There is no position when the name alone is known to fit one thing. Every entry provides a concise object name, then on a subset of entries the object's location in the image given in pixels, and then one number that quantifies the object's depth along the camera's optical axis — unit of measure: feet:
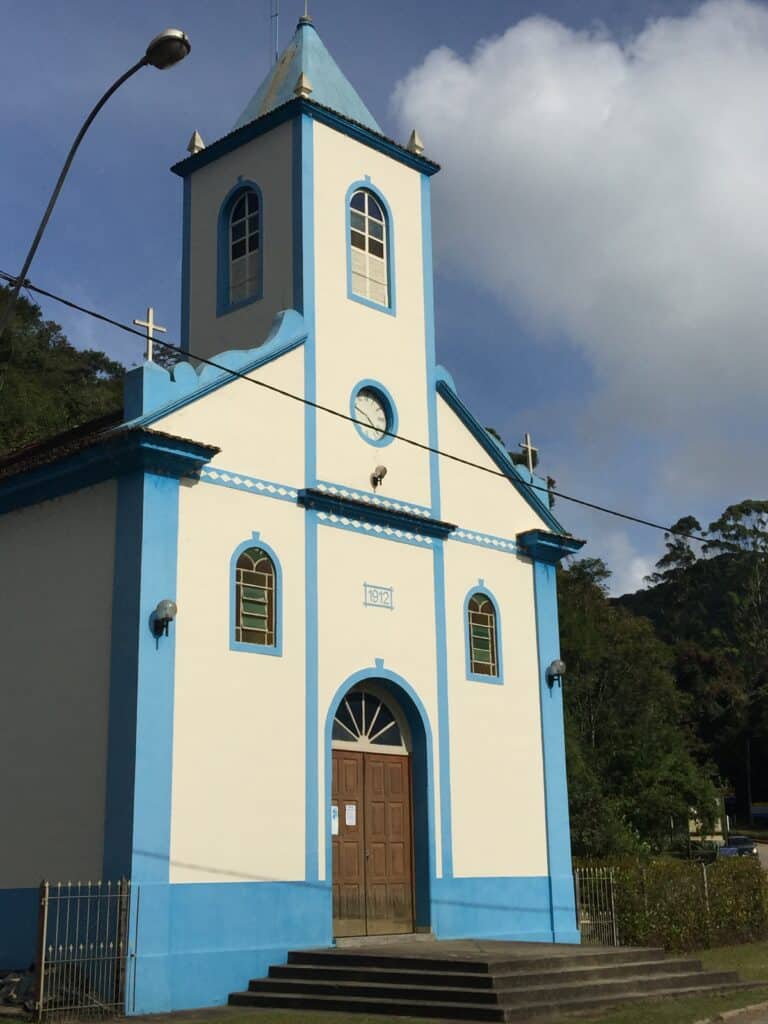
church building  47.37
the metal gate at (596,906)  62.85
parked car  152.56
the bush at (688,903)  63.67
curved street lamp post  34.86
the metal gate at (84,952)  41.45
